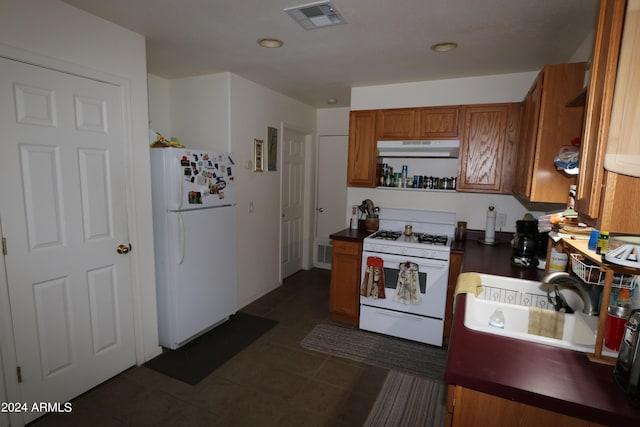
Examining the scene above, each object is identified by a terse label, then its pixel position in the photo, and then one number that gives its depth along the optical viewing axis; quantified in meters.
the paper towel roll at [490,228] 3.03
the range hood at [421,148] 3.06
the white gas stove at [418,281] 2.78
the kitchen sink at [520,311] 1.30
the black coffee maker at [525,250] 2.24
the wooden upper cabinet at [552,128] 1.70
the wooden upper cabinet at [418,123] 3.08
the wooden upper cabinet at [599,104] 0.88
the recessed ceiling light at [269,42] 2.32
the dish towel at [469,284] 1.75
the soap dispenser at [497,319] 1.60
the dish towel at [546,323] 1.53
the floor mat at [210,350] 2.45
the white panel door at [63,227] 1.76
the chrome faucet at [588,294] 1.38
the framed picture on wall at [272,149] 3.78
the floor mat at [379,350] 2.59
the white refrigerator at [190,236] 2.55
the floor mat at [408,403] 2.02
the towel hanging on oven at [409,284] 2.82
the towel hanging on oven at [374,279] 2.96
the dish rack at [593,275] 1.15
